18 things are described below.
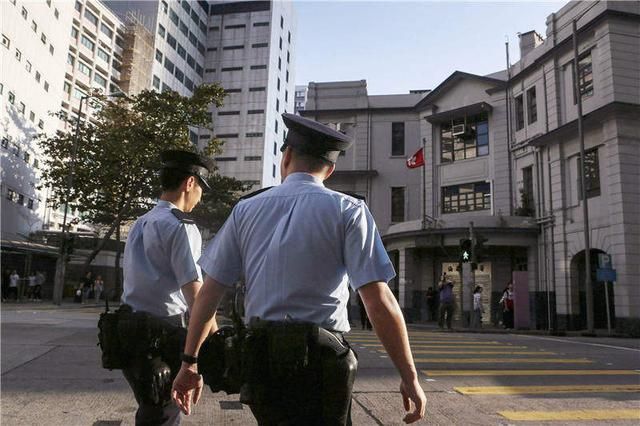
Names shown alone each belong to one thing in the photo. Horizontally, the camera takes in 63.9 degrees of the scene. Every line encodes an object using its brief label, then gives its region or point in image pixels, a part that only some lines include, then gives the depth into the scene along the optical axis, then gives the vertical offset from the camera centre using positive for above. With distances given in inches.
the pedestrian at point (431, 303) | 900.6 -24.6
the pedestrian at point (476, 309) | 782.5 -28.9
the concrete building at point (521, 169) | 745.0 +225.8
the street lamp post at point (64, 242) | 922.1 +65.9
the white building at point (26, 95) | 1261.1 +494.1
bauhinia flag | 990.4 +247.9
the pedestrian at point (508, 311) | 797.2 -30.1
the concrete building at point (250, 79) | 2874.0 +1195.5
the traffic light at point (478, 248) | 713.0 +58.8
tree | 1048.2 +275.4
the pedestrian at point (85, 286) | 1124.5 -13.7
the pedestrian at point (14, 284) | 999.4 -12.1
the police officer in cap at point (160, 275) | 104.9 +1.5
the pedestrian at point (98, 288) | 1212.9 -18.6
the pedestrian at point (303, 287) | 72.3 -0.2
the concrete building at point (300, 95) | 5516.7 +2099.8
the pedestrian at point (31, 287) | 1086.8 -18.5
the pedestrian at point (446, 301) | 718.5 -15.8
